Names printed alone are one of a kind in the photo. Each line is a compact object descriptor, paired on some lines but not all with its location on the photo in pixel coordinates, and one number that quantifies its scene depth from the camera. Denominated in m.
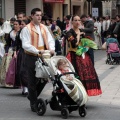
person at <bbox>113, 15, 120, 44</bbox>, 19.16
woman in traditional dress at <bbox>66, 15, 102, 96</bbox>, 10.07
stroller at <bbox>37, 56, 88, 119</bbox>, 8.86
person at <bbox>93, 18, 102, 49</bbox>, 28.86
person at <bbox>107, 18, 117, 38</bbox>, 20.22
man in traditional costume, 9.31
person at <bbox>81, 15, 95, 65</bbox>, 12.24
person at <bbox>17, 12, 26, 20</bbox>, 13.00
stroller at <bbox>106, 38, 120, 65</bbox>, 19.88
